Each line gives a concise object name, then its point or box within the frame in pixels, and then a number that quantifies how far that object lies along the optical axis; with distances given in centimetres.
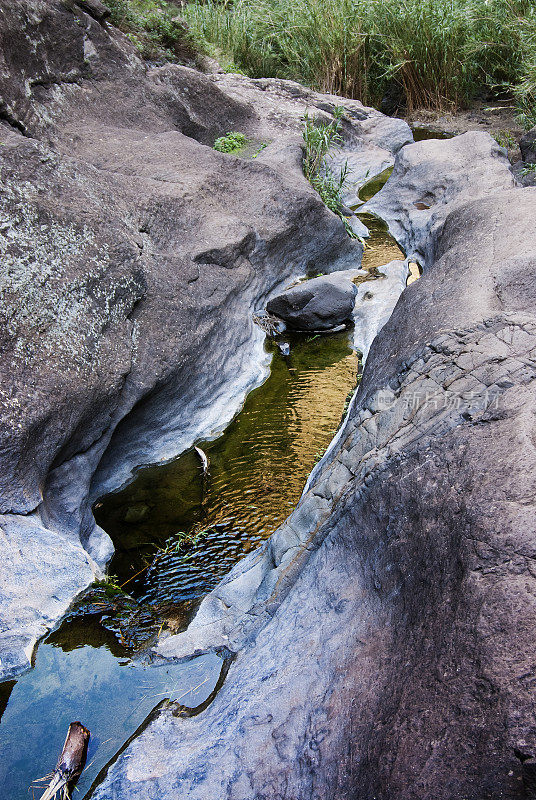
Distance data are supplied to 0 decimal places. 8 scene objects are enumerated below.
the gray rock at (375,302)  615
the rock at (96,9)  710
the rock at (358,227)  816
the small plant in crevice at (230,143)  828
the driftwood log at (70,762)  270
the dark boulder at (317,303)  628
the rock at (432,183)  703
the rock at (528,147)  841
